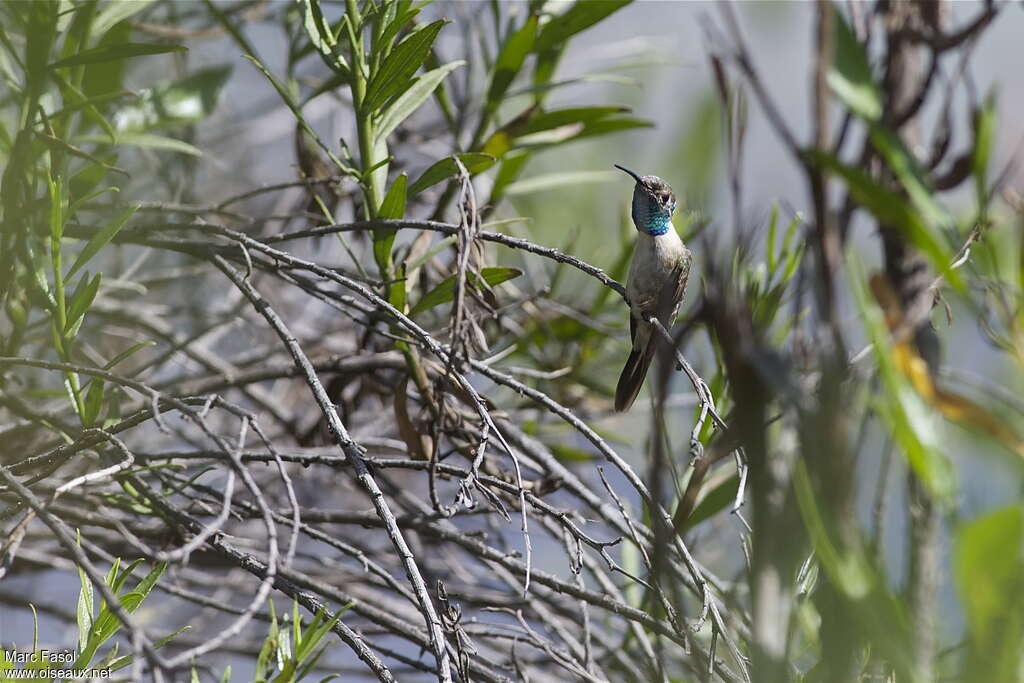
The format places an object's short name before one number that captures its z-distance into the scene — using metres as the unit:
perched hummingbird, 6.00
